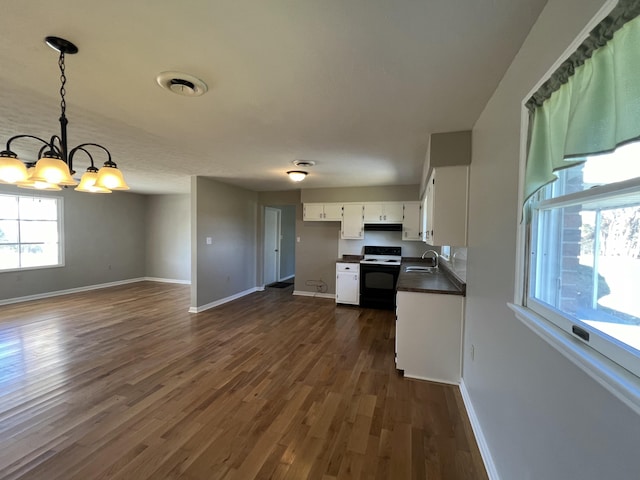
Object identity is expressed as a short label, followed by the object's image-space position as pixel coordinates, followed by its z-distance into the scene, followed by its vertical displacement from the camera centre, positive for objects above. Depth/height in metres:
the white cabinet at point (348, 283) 5.38 -0.97
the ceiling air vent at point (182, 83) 1.66 +0.92
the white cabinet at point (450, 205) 2.49 +0.28
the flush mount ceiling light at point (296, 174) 4.12 +0.88
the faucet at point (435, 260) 4.86 -0.44
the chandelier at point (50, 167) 1.43 +0.35
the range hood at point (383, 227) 5.41 +0.14
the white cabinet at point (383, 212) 5.38 +0.44
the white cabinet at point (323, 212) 5.76 +0.45
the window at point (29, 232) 5.19 -0.09
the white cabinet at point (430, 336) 2.60 -0.97
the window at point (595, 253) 0.69 -0.05
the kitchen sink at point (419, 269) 4.00 -0.52
